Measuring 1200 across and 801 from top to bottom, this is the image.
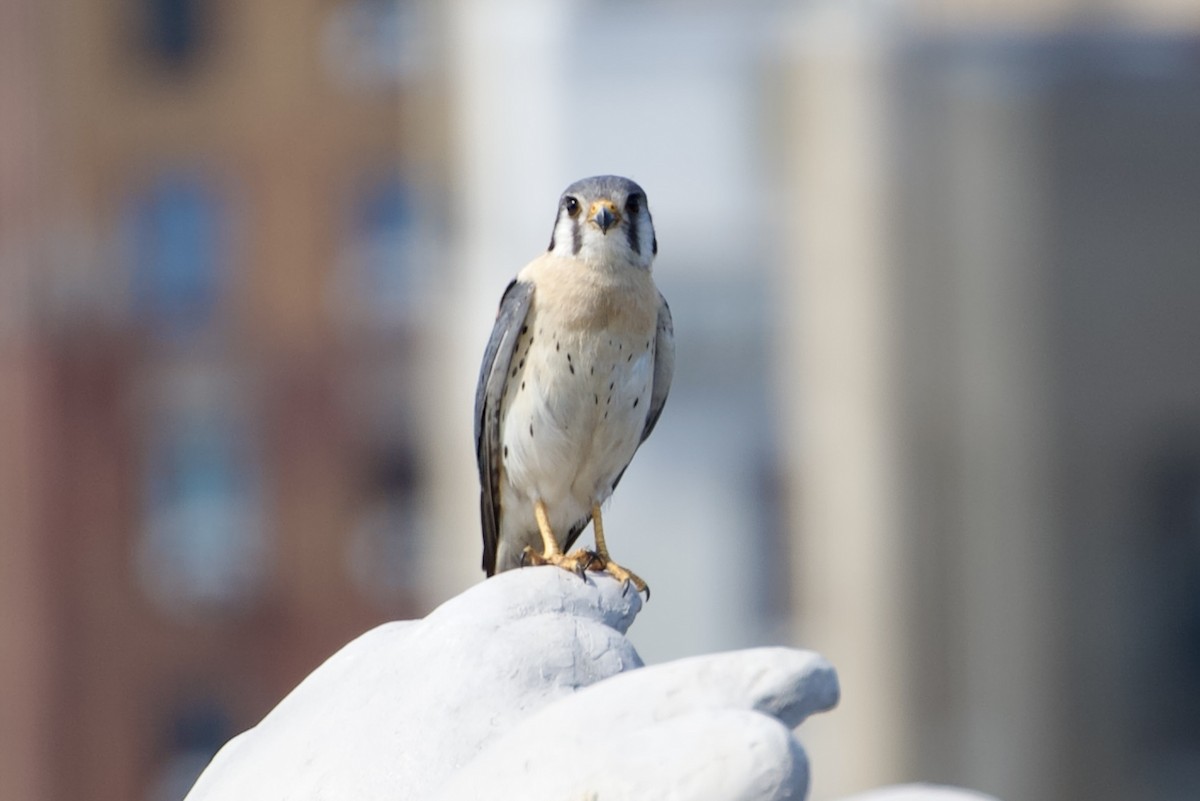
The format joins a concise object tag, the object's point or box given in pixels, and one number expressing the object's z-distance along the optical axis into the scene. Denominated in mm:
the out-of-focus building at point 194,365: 48844
